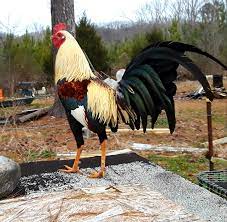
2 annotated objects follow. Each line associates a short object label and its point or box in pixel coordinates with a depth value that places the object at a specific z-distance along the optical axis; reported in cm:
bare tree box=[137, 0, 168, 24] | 3484
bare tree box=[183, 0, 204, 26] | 2844
